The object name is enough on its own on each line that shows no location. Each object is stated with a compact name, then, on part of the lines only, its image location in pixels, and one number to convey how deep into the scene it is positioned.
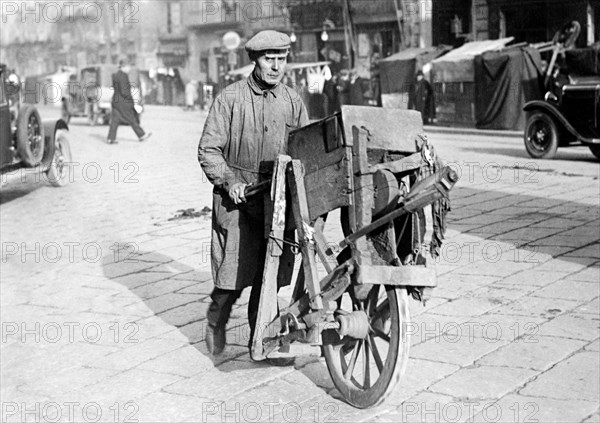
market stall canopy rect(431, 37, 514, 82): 24.56
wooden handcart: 4.07
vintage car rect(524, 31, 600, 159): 15.09
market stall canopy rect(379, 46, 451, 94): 27.55
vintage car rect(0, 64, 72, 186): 12.11
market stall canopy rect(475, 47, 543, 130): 22.98
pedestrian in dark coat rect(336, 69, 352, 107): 29.89
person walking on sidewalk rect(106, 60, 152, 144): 21.09
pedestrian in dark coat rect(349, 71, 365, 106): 29.11
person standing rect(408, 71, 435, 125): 26.66
